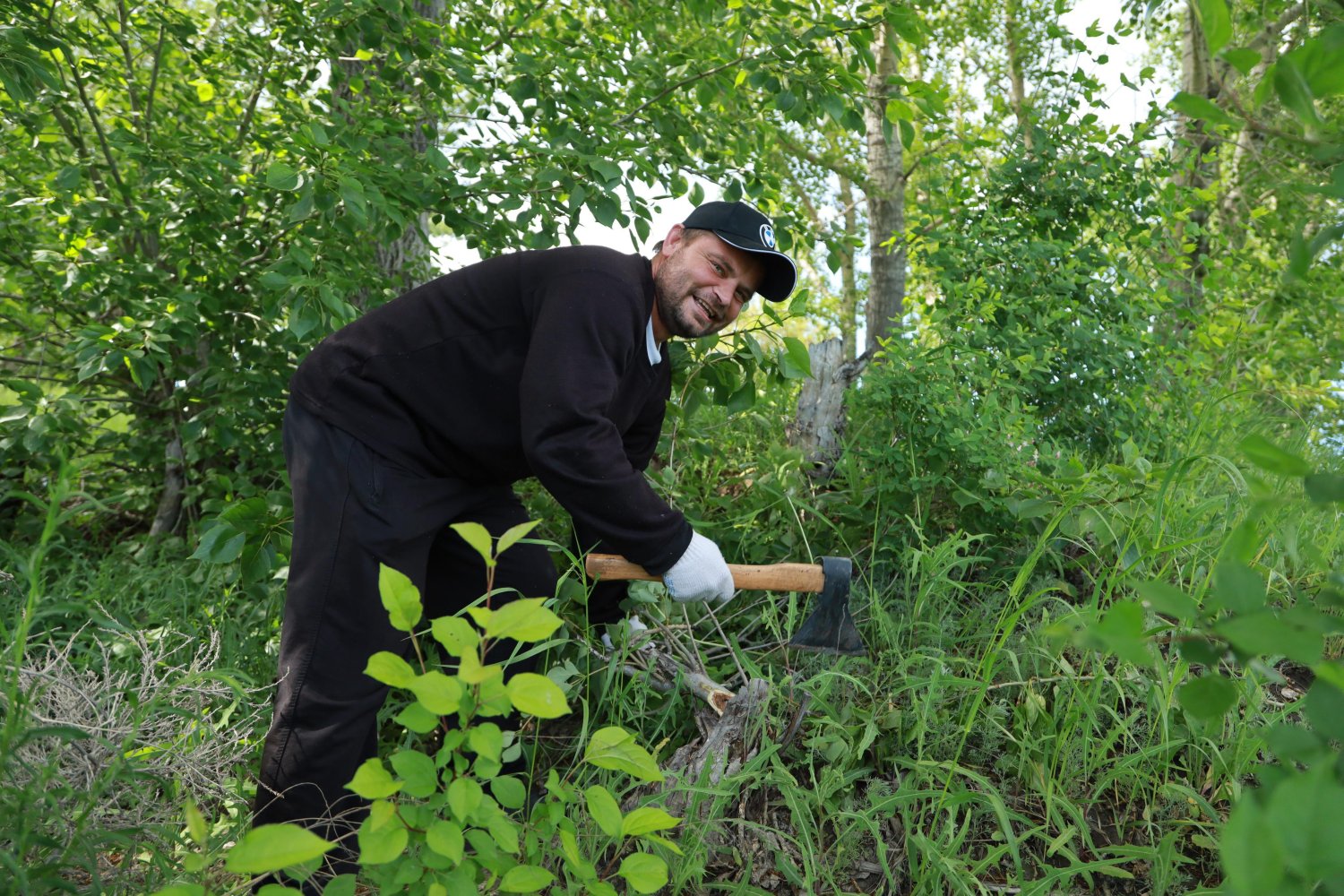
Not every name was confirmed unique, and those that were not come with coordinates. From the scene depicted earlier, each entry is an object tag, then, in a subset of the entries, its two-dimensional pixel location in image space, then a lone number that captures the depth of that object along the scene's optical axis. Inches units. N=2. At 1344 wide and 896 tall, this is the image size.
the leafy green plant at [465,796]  47.4
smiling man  96.7
